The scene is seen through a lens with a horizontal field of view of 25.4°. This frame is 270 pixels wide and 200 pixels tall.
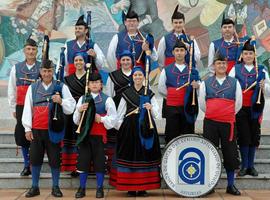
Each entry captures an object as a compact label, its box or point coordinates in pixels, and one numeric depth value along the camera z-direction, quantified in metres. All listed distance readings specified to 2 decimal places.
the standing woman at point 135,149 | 7.73
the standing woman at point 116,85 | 8.14
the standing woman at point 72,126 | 8.27
